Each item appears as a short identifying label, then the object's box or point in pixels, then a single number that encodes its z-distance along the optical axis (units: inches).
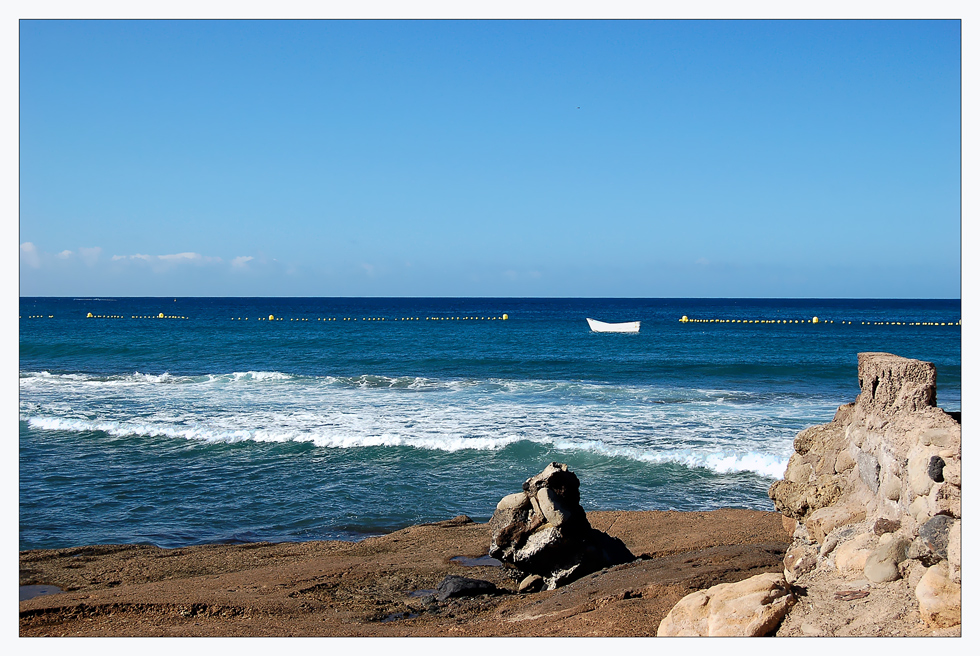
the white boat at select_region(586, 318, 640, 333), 2204.7
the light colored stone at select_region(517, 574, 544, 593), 302.8
